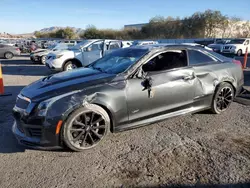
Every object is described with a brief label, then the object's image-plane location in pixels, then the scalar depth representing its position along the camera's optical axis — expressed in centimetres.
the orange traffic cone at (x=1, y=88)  690
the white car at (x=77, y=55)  1019
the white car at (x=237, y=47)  2020
